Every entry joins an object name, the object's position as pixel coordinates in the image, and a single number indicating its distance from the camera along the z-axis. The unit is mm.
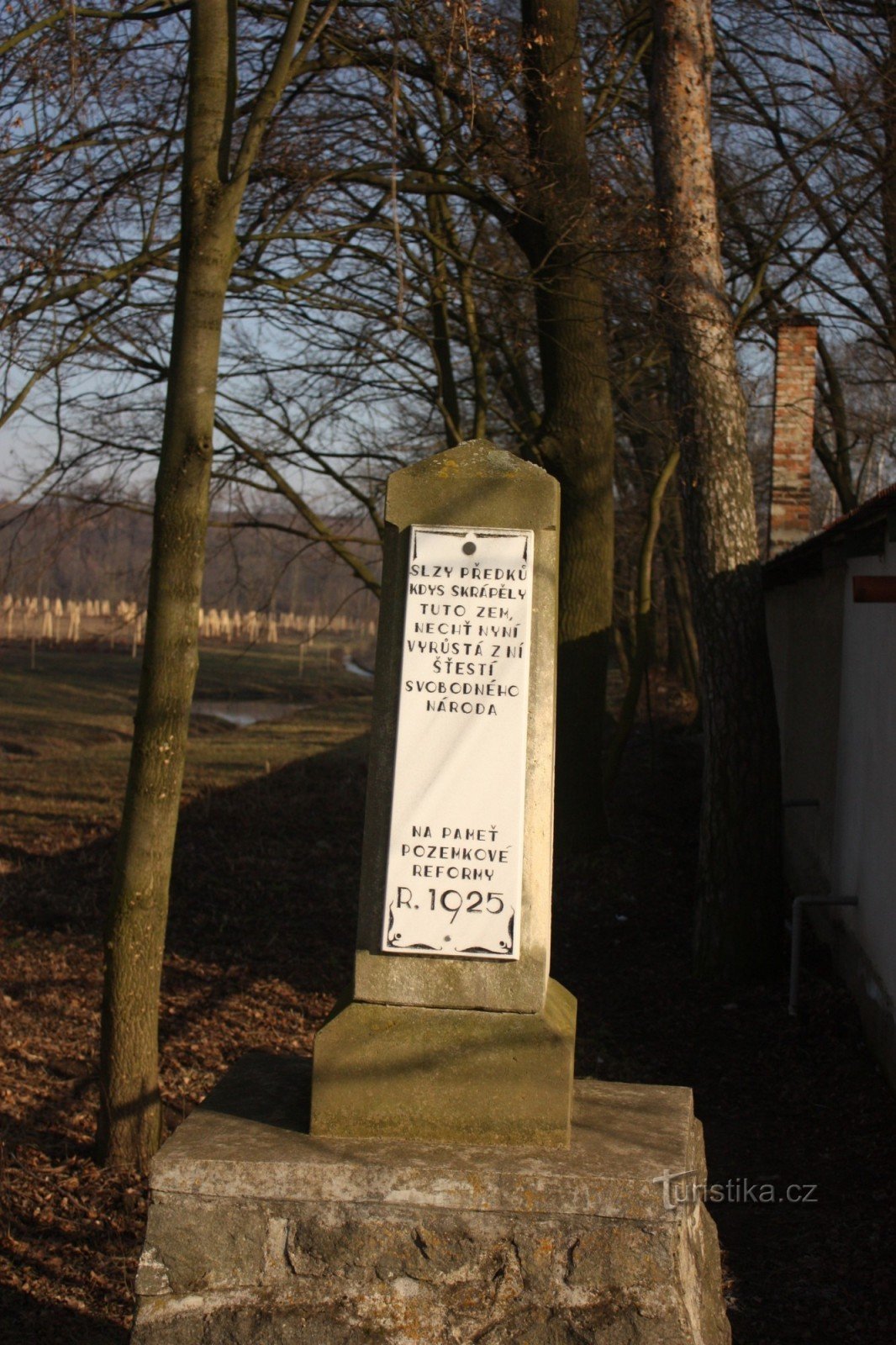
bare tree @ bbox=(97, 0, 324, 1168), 5211
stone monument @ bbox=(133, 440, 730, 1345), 3154
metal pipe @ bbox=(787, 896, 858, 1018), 7470
